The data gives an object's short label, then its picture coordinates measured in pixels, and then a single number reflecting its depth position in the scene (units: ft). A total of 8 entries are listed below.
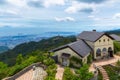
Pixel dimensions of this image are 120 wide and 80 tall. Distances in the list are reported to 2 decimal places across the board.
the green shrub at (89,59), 43.02
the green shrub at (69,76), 30.55
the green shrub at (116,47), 53.05
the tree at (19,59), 51.81
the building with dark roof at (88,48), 42.30
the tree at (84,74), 31.34
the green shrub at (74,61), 40.63
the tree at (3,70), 43.35
